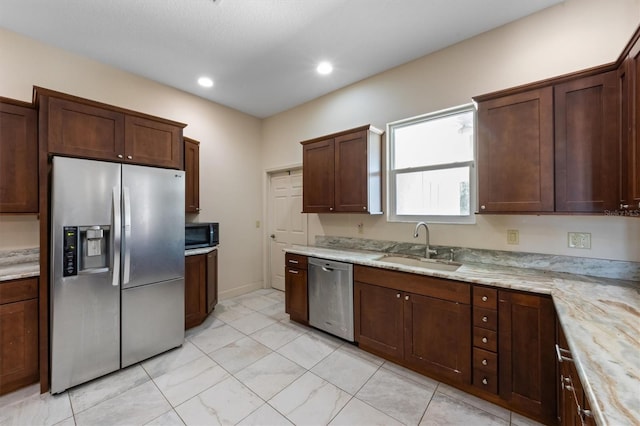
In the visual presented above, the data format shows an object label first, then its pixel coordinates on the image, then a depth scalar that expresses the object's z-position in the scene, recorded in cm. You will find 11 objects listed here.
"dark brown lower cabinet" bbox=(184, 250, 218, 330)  289
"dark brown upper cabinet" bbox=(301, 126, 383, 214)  285
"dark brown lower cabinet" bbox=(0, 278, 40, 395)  189
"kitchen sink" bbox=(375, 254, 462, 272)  238
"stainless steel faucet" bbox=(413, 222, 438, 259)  259
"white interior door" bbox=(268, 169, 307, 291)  407
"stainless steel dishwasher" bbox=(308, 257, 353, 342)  261
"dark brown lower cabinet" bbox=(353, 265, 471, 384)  194
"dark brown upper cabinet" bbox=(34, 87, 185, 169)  195
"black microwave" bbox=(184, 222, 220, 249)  304
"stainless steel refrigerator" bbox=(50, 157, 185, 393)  195
